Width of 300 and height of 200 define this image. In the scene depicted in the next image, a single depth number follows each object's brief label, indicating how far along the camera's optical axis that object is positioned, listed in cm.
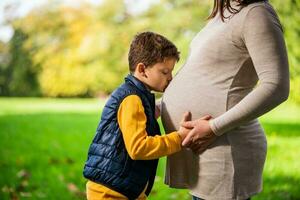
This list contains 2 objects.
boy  281
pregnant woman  268
